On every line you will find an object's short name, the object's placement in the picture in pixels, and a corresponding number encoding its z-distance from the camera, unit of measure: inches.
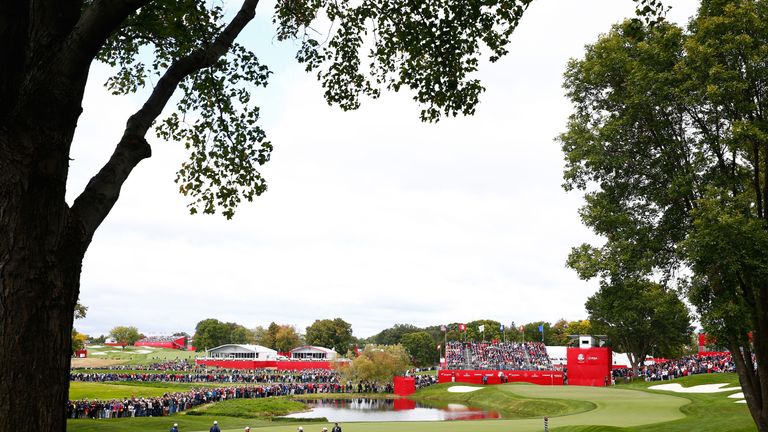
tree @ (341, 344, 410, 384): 2551.7
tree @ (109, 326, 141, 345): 7706.7
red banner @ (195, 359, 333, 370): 4008.4
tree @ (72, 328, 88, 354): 3869.6
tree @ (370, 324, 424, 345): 6581.7
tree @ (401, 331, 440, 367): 4798.2
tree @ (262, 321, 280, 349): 5797.2
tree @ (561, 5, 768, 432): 595.8
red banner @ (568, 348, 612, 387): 2341.3
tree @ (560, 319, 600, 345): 4968.5
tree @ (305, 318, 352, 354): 5206.7
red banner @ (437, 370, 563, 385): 2477.9
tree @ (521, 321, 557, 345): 5236.2
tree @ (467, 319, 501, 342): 5438.0
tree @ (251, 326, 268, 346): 5935.0
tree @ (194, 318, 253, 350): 5821.9
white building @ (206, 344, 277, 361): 4618.6
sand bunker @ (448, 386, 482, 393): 2287.2
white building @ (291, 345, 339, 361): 4699.8
